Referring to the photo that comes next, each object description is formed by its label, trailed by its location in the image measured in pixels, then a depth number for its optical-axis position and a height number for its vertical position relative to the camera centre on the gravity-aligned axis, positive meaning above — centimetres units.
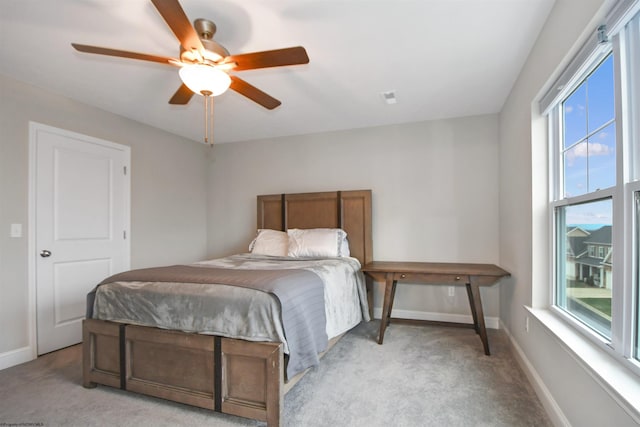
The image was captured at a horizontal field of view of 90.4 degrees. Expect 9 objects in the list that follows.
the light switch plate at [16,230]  265 -12
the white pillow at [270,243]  370 -34
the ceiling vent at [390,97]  297 +114
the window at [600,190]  125 +12
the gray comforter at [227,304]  182 -55
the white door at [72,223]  284 -7
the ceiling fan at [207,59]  166 +87
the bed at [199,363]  175 -90
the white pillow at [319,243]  348 -31
